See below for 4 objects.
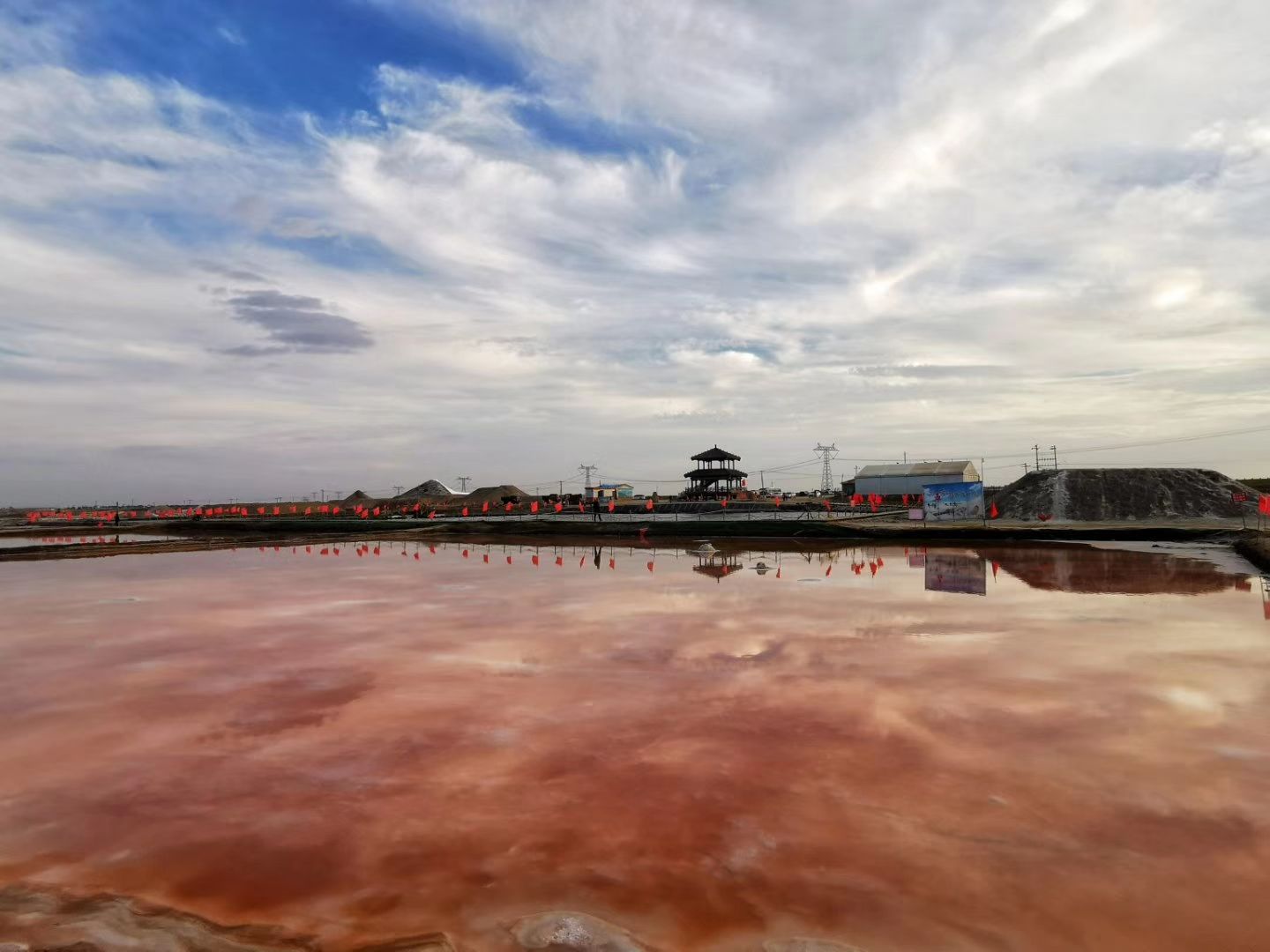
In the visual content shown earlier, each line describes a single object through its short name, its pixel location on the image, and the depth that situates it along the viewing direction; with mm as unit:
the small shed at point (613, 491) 113750
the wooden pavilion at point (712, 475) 86525
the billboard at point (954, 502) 51500
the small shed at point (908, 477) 97500
